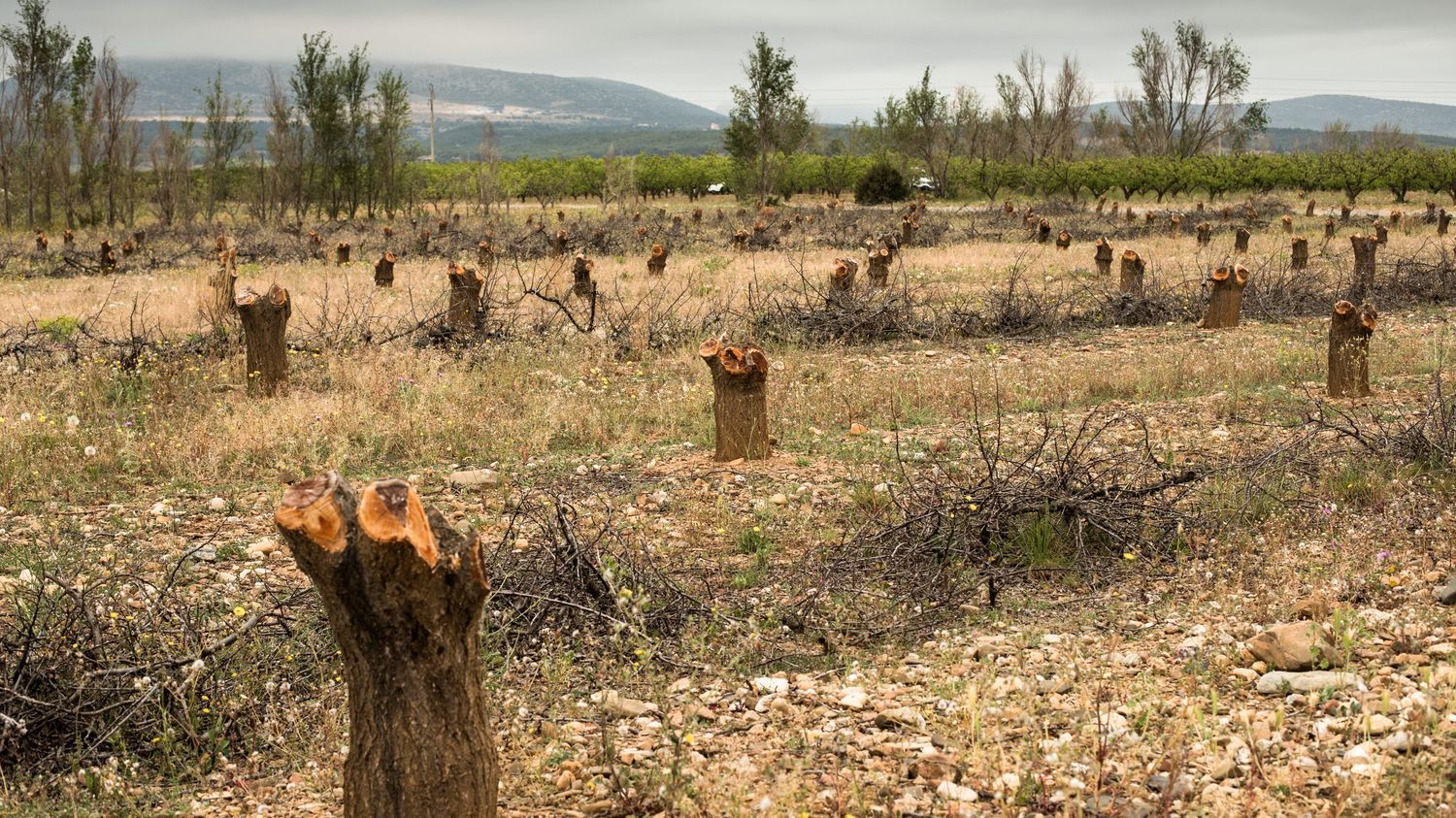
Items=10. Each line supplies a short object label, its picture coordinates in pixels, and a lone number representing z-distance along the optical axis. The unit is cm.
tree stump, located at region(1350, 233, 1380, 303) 1418
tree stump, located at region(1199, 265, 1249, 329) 1182
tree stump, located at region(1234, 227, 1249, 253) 1956
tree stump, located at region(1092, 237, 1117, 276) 1614
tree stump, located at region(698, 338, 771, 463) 675
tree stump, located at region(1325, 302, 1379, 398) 800
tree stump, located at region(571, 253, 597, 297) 1320
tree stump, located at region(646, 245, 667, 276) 1675
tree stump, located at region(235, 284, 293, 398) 884
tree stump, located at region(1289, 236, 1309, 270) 1664
